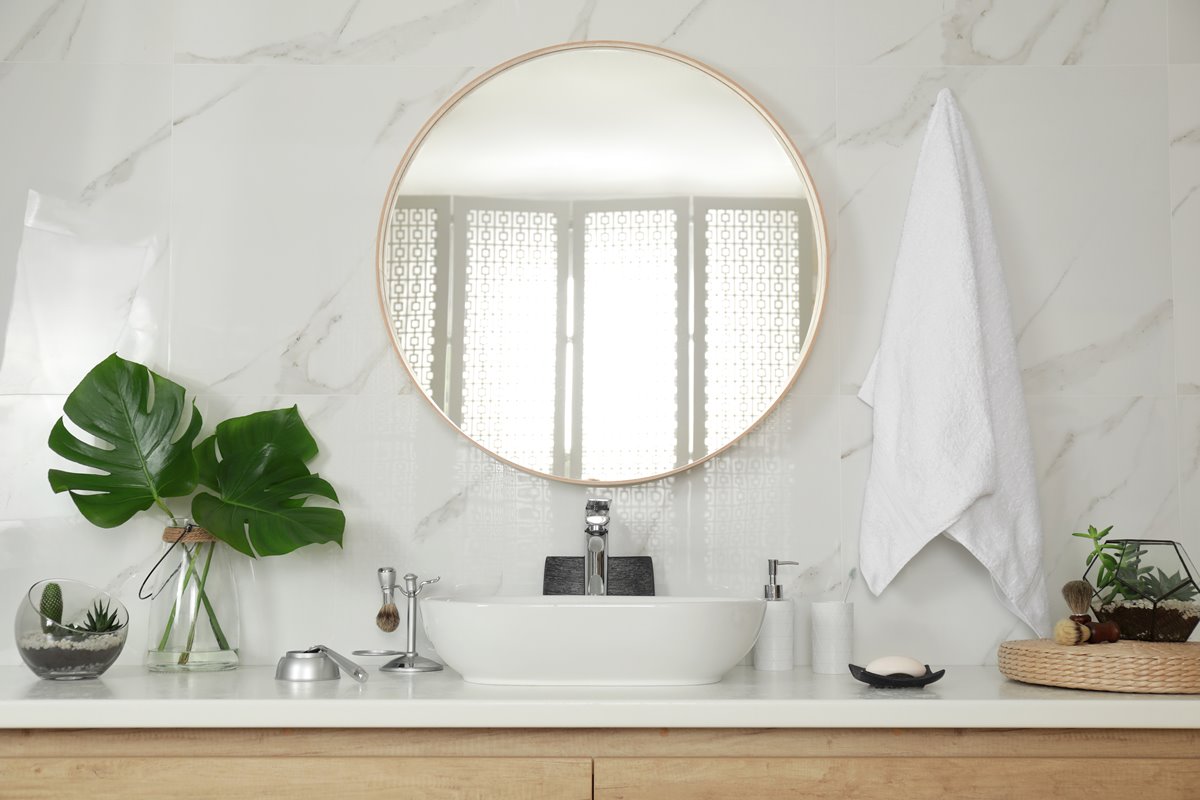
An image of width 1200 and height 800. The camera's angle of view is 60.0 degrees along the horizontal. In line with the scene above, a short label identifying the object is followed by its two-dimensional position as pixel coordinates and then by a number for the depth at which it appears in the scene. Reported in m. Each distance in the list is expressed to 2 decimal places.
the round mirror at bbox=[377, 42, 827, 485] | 1.62
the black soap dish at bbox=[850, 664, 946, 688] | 1.30
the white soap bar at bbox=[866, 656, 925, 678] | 1.31
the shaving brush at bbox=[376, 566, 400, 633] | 1.52
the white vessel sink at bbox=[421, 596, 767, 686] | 1.23
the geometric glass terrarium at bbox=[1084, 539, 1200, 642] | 1.34
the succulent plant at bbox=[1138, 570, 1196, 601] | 1.34
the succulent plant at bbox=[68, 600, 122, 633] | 1.35
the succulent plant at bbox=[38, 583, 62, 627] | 1.33
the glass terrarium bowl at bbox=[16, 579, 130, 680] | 1.32
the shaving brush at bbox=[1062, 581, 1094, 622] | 1.37
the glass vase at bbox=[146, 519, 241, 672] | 1.47
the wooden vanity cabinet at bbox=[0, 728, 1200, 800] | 1.16
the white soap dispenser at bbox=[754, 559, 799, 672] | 1.47
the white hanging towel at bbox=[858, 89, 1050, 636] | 1.53
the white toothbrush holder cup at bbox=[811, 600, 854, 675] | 1.46
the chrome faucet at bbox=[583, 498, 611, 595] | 1.50
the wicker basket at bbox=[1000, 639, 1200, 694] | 1.24
